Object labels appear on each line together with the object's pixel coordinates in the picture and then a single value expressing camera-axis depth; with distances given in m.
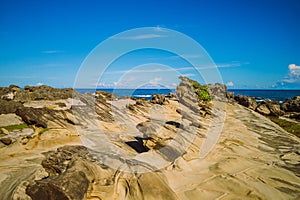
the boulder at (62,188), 5.60
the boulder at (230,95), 47.38
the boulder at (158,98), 29.43
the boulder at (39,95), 31.68
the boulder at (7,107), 19.14
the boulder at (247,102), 39.59
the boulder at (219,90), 41.61
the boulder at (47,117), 13.53
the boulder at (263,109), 33.92
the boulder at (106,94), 37.46
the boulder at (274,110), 32.51
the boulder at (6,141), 11.10
